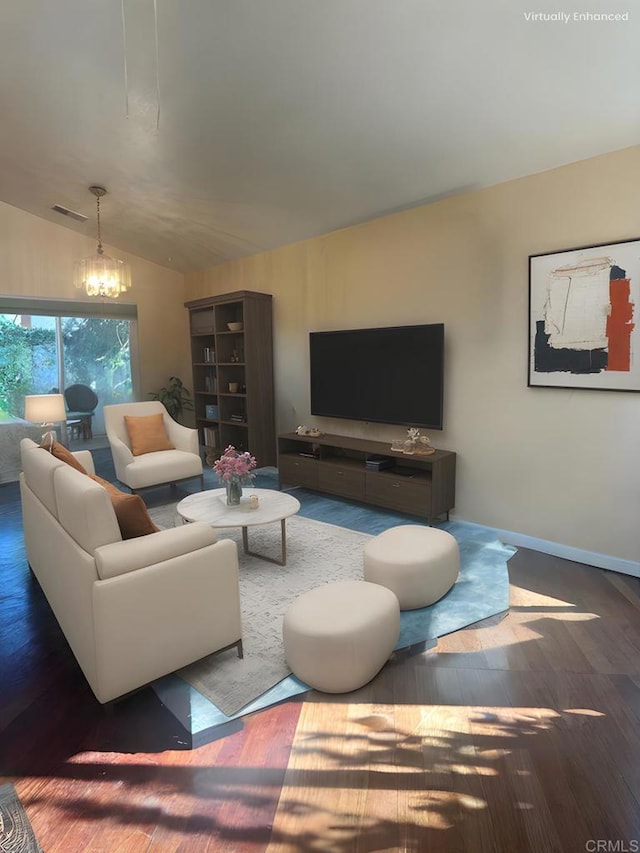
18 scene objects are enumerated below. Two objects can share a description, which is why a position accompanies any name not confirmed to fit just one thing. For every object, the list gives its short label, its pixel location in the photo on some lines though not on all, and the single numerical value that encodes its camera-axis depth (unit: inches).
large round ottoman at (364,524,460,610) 108.4
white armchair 188.4
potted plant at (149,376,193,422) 273.4
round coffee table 126.8
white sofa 76.9
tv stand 158.1
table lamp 190.1
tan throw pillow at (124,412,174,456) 205.6
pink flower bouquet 134.6
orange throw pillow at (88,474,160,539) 87.8
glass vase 136.9
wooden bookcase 224.5
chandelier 184.4
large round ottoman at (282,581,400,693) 82.4
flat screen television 163.3
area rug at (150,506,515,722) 87.5
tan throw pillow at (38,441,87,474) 110.0
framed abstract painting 122.9
